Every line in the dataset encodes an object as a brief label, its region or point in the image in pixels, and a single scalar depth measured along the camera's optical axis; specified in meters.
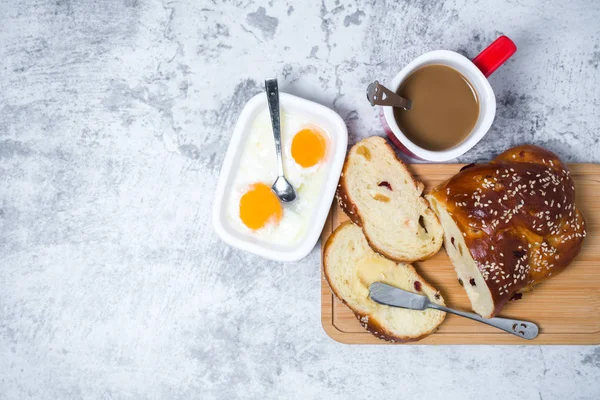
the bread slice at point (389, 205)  0.76
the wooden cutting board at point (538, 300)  0.78
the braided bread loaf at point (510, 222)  0.73
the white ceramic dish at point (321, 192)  0.74
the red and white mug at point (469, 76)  0.74
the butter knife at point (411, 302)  0.75
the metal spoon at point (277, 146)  0.74
